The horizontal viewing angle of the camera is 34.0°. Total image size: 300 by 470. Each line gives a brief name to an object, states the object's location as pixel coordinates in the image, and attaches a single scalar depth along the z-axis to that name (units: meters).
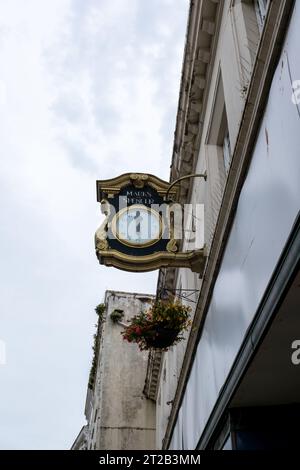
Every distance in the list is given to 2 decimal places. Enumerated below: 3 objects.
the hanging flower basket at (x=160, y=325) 8.37
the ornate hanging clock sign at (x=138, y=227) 8.56
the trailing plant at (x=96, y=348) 32.91
